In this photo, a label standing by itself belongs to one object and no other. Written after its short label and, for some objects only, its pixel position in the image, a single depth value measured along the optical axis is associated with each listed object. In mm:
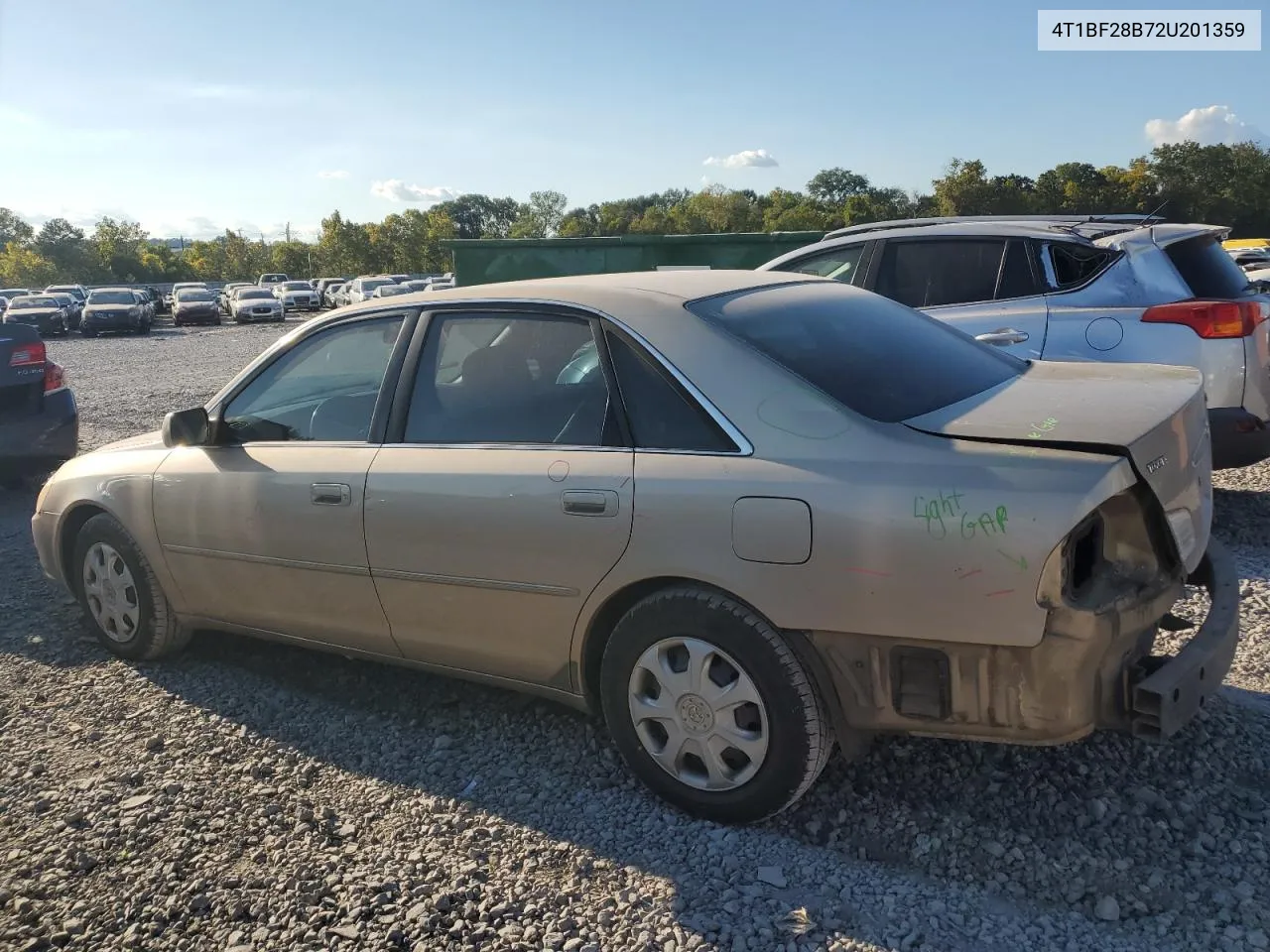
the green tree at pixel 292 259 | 85500
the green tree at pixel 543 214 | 96062
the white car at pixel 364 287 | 37331
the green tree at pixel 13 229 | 88625
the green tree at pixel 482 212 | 108562
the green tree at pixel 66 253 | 79812
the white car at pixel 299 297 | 44281
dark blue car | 7711
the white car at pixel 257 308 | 37000
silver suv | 5309
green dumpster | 12305
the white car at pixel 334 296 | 42762
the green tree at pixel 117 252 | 79688
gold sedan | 2547
